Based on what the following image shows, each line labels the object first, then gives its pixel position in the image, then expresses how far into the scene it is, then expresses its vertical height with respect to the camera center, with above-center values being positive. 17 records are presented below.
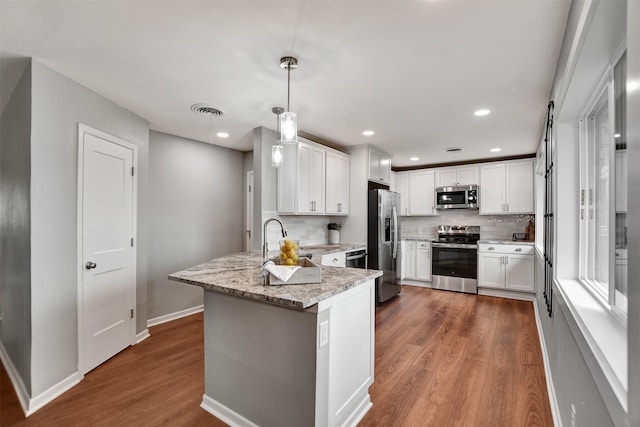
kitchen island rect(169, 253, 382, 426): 1.57 -0.80
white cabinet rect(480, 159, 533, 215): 4.95 +0.47
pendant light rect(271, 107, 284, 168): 2.70 +0.54
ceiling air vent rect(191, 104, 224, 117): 2.88 +1.05
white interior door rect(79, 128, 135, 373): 2.51 -0.32
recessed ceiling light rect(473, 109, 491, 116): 3.04 +1.06
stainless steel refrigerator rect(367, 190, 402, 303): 4.45 -0.40
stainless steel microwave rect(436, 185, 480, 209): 5.39 +0.33
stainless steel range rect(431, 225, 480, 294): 5.10 -0.83
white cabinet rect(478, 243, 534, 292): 4.58 -0.84
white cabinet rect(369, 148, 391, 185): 4.63 +0.79
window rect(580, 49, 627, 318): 1.22 +0.11
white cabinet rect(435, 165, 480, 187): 5.45 +0.74
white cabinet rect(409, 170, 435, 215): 5.89 +0.44
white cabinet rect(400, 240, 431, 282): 5.55 -0.87
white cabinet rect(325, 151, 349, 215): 4.23 +0.46
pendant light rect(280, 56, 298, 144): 1.94 +0.59
